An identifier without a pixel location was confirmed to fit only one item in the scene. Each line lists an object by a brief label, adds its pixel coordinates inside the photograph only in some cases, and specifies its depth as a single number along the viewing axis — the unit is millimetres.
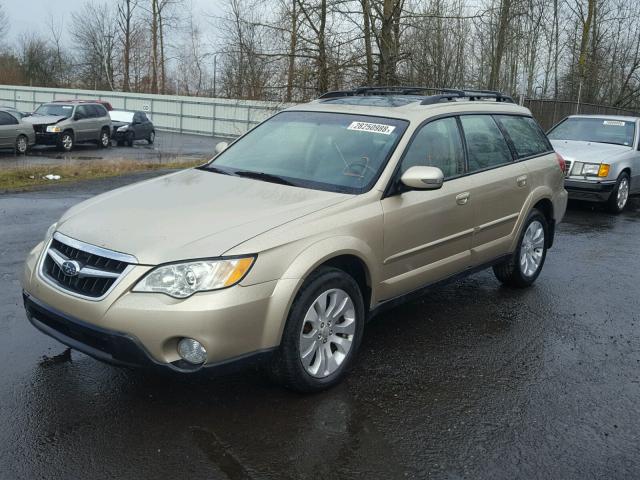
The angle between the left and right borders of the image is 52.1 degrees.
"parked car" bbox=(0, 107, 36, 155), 18938
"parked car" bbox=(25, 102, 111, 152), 21406
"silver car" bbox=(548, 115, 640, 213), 10867
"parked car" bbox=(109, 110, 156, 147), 25766
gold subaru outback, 3354
